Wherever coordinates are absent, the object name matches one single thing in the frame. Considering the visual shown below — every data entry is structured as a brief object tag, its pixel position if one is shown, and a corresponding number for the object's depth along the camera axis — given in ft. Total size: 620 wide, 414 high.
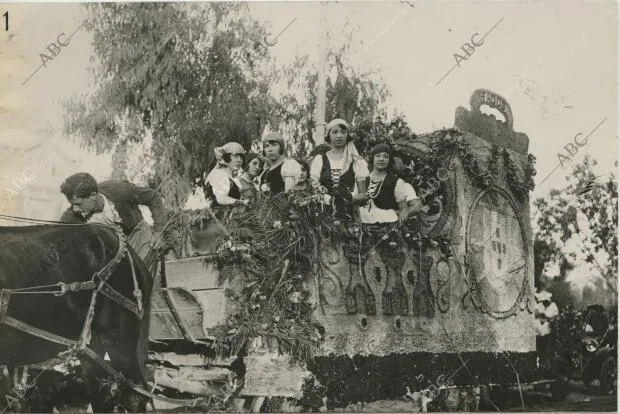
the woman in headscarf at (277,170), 30.40
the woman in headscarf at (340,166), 30.45
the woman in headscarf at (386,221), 30.09
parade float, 28.86
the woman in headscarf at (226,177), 30.27
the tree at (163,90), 31.53
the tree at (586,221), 32.22
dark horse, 27.17
